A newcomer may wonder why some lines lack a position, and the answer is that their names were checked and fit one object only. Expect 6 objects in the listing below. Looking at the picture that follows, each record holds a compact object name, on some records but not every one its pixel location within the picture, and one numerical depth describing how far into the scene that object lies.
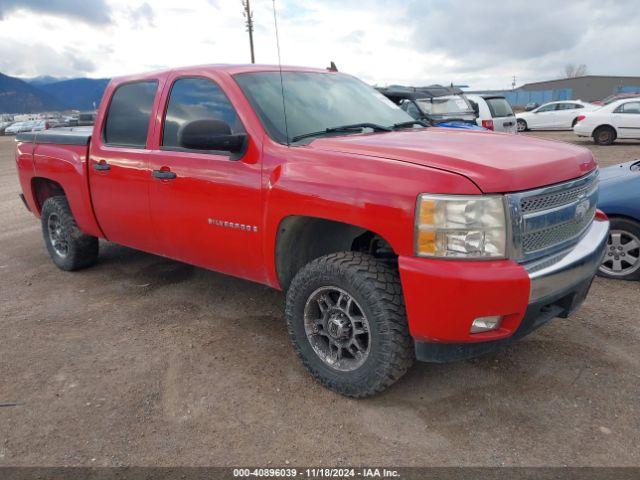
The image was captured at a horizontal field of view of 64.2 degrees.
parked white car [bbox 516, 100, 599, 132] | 22.14
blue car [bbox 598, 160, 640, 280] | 4.21
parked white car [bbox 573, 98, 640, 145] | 15.08
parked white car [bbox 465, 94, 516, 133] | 12.35
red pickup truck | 2.34
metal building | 61.19
